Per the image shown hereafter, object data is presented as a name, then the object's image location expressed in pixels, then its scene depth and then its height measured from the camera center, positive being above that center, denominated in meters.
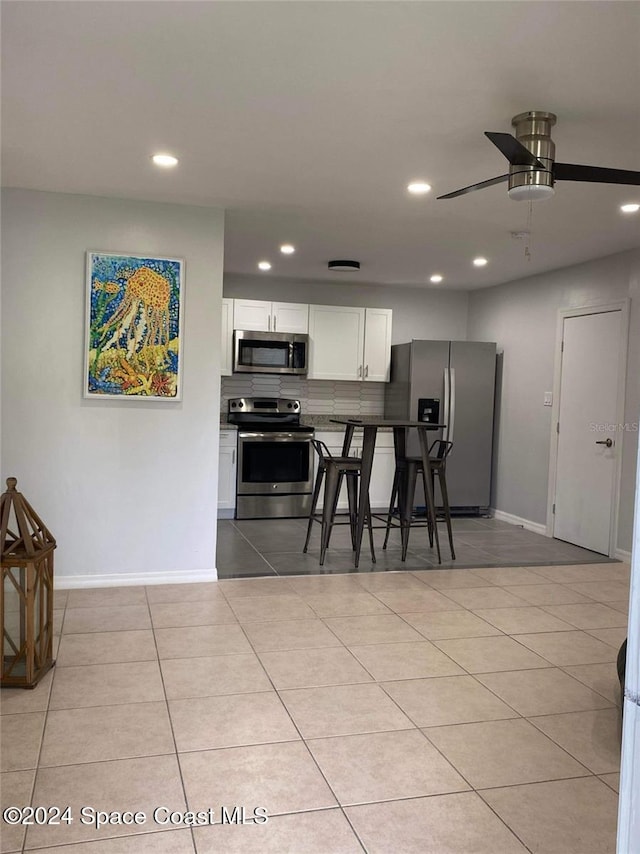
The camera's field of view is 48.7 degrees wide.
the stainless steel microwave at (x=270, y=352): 7.02 +0.37
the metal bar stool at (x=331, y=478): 5.10 -0.63
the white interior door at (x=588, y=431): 5.62 -0.27
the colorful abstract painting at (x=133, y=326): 4.34 +0.36
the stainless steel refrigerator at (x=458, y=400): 7.08 -0.06
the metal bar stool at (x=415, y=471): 5.34 -0.60
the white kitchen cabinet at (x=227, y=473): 6.78 -0.82
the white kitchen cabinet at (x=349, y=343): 7.28 +0.51
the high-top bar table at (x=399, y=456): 5.05 -0.48
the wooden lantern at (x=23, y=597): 2.88 -0.89
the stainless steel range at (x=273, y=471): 6.81 -0.80
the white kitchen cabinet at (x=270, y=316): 7.03 +0.73
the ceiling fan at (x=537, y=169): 2.59 +0.87
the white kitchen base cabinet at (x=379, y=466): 7.32 -0.77
